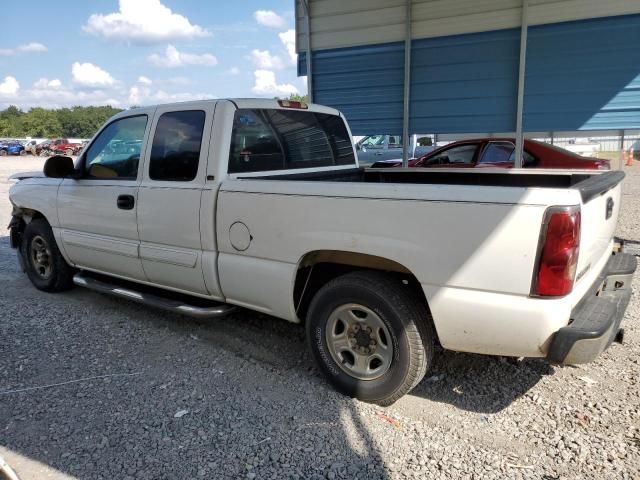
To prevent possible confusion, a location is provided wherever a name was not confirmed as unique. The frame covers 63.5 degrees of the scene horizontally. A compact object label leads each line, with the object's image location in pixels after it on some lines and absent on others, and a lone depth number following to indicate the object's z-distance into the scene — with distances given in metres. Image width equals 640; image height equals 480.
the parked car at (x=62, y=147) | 43.62
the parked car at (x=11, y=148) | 47.19
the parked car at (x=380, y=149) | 15.88
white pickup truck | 2.63
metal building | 7.76
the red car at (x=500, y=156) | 9.52
